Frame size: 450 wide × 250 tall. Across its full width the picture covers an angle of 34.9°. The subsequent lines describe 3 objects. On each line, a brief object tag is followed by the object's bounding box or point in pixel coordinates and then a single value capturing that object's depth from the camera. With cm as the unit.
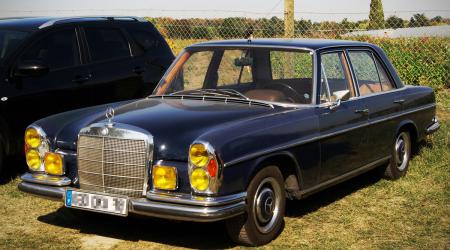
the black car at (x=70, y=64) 753
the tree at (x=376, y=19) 1462
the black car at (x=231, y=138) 499
